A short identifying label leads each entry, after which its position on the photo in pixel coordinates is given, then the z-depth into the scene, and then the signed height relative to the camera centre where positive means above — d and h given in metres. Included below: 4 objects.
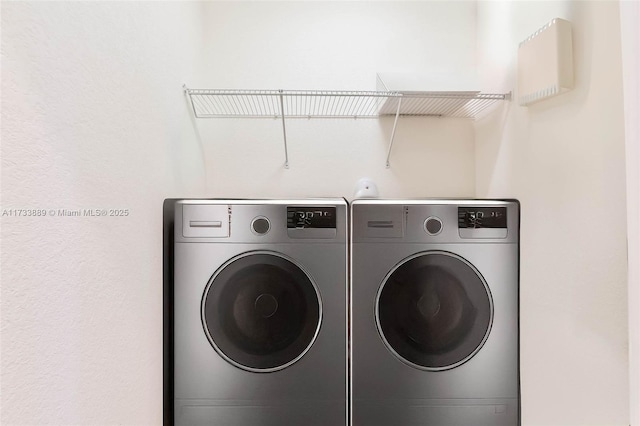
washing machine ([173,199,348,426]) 1.36 -0.38
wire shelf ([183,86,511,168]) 1.73 +0.60
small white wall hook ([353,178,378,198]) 1.74 +0.14
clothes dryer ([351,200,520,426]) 1.38 -0.39
